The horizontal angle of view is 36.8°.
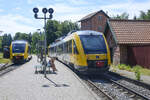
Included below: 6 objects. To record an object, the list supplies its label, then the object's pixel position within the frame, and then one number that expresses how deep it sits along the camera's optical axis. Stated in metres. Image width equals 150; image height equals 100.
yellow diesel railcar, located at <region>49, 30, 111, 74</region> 13.70
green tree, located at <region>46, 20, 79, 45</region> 81.79
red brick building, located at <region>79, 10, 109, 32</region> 64.75
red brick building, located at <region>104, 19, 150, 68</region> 19.50
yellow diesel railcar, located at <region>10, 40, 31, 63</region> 27.31
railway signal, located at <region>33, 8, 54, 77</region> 14.35
